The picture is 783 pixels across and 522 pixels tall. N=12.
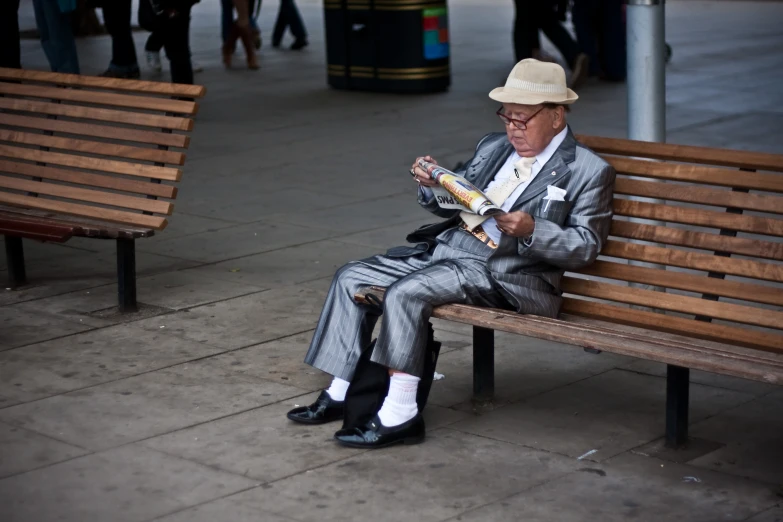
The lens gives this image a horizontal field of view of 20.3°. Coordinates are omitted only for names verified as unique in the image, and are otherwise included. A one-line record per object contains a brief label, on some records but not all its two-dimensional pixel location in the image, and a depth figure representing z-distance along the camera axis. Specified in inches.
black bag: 310.0
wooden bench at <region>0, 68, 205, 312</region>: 414.2
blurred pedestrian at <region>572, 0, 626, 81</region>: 930.9
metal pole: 397.5
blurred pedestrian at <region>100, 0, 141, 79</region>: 925.7
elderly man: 302.1
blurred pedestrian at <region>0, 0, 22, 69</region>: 724.5
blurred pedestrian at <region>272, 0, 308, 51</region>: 1186.5
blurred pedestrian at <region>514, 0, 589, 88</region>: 906.4
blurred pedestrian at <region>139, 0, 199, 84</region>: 808.1
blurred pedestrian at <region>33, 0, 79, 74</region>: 843.1
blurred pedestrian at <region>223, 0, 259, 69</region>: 1003.3
